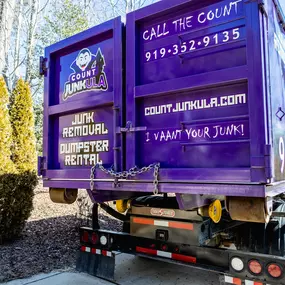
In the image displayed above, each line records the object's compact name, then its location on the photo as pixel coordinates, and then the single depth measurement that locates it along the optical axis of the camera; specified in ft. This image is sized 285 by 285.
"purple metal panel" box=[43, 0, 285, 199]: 7.75
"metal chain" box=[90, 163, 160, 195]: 9.08
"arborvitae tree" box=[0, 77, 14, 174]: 15.96
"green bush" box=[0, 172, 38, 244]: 15.80
